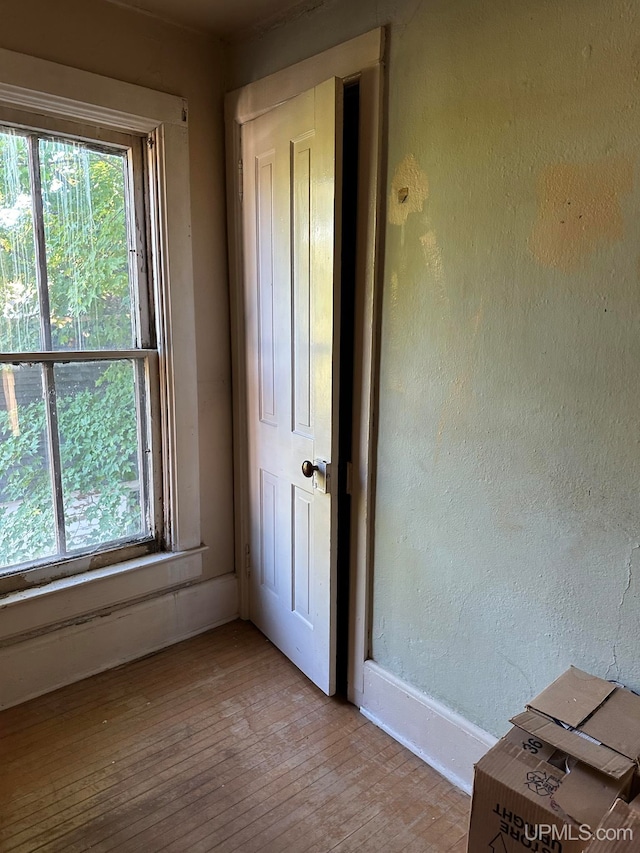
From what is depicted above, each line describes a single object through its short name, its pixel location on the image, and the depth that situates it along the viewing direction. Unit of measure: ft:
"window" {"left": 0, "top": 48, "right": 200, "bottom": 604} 6.49
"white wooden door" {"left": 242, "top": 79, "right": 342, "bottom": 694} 6.21
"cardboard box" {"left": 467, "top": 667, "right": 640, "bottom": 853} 3.43
